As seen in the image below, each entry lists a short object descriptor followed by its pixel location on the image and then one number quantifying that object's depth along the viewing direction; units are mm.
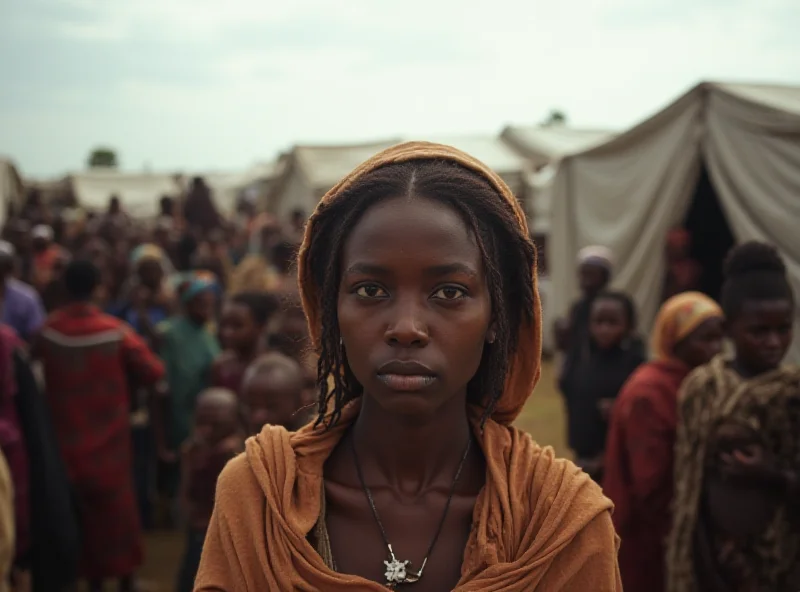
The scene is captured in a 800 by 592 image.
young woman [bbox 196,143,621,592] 1273
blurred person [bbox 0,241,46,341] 5473
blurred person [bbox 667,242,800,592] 2734
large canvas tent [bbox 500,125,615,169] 12789
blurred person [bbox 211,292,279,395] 4410
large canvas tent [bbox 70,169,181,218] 20094
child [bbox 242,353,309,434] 3361
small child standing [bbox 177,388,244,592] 3416
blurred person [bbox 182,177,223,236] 12219
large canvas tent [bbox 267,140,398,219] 13195
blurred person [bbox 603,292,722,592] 3270
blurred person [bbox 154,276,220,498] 5062
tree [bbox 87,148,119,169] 47062
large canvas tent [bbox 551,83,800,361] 5727
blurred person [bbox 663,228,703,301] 7094
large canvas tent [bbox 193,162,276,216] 21169
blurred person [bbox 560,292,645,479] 4539
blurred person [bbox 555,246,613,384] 5199
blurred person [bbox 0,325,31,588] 3455
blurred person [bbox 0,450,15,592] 2818
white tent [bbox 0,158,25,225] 12564
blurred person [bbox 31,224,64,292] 8203
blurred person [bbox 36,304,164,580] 4391
